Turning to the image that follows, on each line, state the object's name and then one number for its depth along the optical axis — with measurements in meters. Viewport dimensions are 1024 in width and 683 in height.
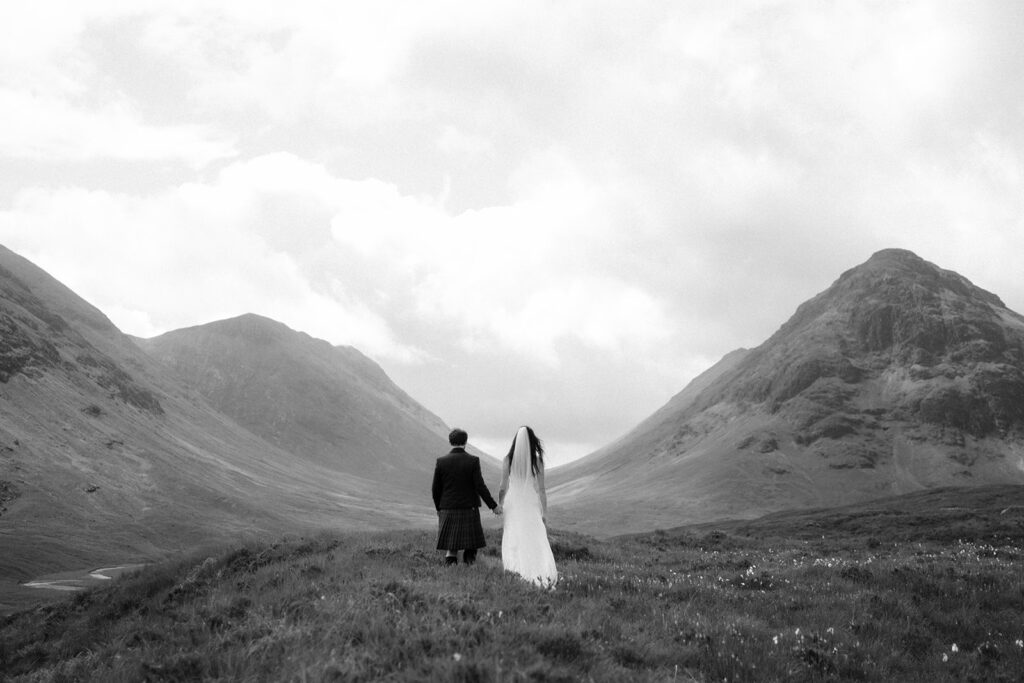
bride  14.74
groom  16.23
